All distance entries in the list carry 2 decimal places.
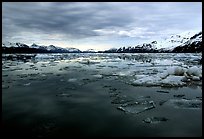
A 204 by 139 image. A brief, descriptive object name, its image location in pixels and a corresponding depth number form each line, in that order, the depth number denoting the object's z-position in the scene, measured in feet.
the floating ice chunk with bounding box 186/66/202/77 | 29.76
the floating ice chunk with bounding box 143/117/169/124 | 12.15
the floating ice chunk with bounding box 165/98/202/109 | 15.06
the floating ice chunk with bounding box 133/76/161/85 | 24.41
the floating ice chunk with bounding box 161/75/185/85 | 24.47
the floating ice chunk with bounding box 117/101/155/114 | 14.30
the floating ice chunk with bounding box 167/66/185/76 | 29.87
